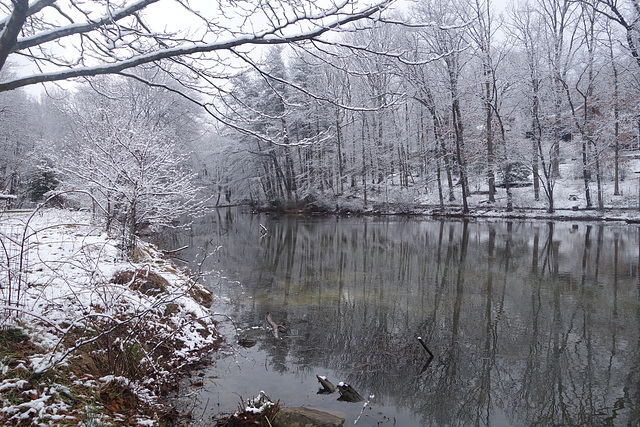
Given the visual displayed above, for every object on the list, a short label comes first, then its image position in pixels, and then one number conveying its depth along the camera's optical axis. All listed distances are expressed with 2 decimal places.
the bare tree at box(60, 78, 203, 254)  8.45
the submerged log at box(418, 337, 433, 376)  5.21
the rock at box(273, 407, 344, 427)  3.79
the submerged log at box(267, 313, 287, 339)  6.63
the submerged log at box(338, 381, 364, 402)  4.57
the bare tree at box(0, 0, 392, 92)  3.21
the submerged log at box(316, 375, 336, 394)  4.77
